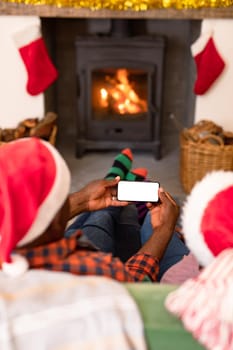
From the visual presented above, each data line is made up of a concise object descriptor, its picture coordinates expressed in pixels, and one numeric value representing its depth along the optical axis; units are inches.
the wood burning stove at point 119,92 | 118.8
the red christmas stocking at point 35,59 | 107.7
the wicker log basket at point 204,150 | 105.7
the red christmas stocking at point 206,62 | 107.8
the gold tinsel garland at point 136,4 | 104.2
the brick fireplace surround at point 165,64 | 126.3
